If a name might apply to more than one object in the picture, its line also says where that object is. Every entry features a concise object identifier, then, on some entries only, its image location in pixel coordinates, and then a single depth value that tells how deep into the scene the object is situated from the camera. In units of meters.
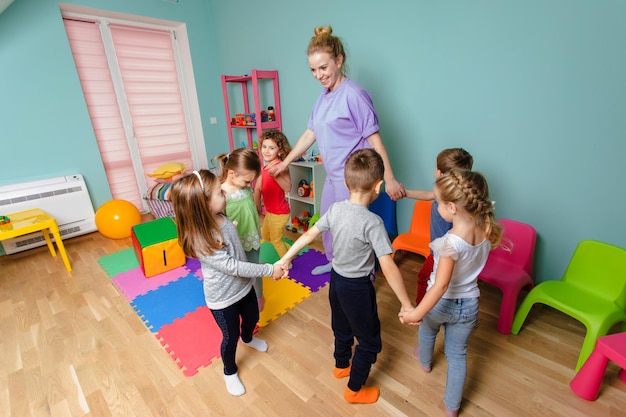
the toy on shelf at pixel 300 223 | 3.16
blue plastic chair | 2.61
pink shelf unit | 3.14
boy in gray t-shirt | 1.13
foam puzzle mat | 1.75
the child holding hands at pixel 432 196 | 1.61
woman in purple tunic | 1.70
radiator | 2.85
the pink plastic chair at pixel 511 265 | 1.76
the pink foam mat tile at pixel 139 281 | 2.29
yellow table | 2.38
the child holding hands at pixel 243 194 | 1.58
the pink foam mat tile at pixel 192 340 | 1.65
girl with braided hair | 1.06
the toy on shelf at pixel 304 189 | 3.06
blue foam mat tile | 1.99
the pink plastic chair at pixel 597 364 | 1.25
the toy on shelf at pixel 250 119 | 3.42
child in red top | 2.06
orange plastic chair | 2.33
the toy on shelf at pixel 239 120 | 3.54
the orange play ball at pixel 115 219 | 3.15
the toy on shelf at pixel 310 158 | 3.04
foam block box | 2.42
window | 3.40
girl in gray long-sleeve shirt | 1.18
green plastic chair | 1.47
